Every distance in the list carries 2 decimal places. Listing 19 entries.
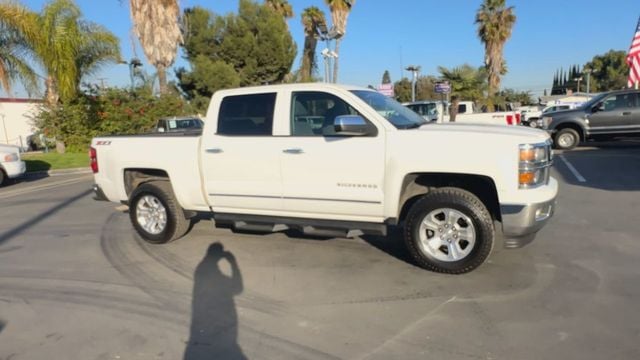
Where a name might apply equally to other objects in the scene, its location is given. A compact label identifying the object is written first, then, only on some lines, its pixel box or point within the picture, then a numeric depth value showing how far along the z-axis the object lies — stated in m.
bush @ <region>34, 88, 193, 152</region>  20.09
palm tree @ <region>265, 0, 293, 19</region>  37.81
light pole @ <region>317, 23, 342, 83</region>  20.33
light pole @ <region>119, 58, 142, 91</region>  29.71
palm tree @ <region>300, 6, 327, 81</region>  35.59
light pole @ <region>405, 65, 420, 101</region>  32.03
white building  30.19
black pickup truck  13.95
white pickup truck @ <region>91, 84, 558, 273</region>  4.42
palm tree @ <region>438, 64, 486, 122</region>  28.91
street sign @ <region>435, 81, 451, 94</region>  21.03
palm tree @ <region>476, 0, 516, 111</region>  34.53
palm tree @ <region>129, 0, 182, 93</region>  23.73
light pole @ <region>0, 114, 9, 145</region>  30.31
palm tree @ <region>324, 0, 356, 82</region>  31.87
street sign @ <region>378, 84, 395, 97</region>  20.36
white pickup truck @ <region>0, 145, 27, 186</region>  11.98
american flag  14.54
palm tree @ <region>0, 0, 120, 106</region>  15.96
